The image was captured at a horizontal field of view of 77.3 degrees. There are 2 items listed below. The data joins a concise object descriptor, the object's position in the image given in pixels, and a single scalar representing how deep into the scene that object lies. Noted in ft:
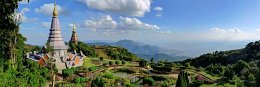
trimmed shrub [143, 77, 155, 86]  68.53
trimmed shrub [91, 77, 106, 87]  58.01
